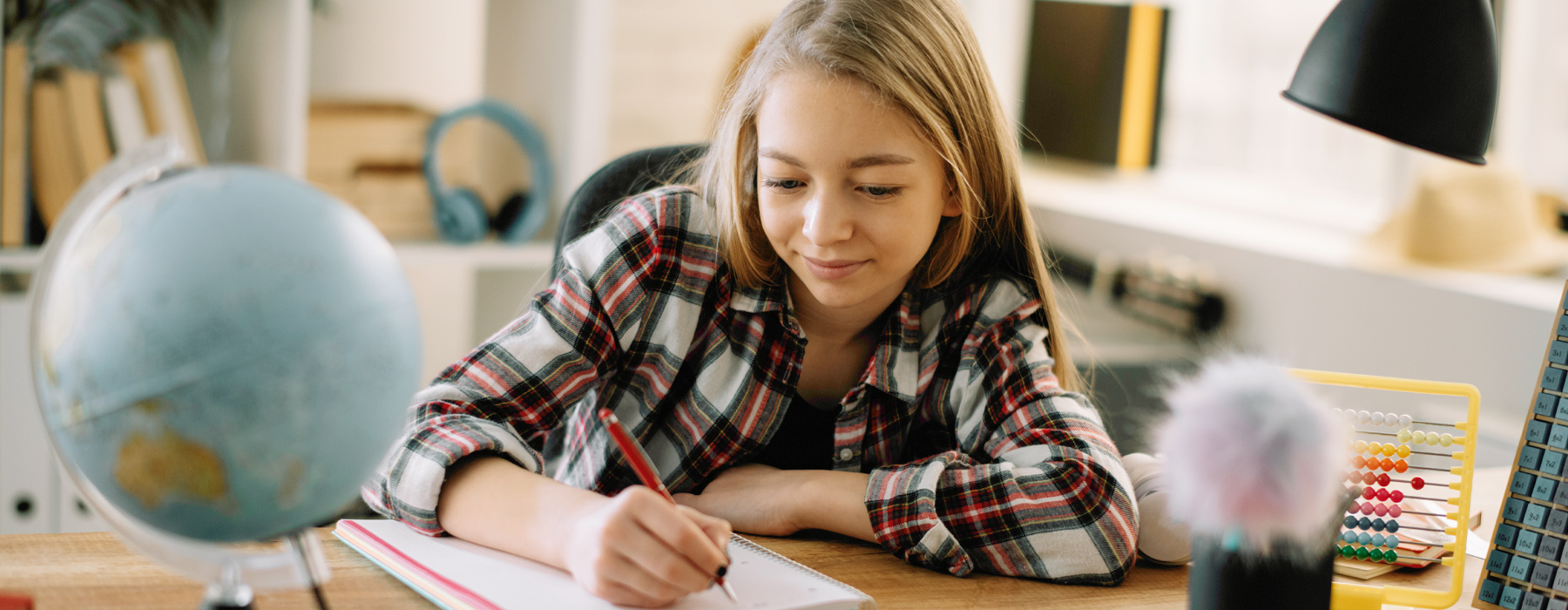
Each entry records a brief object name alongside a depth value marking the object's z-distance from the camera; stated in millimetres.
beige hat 2238
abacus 831
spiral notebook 748
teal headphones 2152
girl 914
